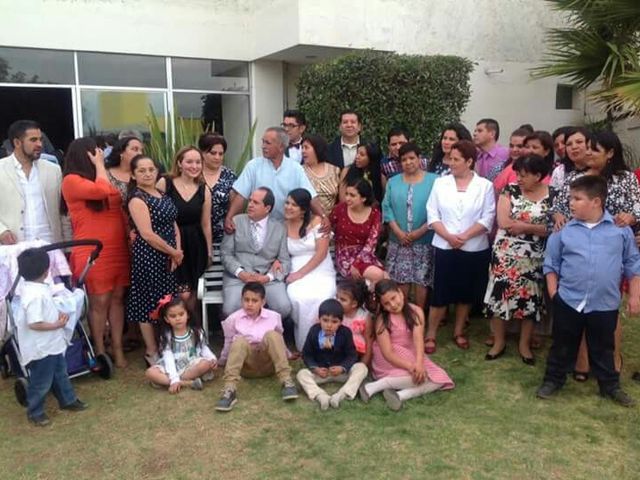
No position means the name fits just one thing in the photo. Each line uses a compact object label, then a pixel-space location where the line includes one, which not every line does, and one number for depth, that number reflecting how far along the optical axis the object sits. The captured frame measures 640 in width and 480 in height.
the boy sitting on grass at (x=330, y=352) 4.41
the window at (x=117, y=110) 11.14
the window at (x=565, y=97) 12.95
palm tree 7.02
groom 5.12
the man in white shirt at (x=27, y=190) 4.57
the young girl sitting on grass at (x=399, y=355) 4.23
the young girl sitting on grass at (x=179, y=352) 4.40
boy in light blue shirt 3.98
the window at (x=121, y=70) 10.87
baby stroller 3.98
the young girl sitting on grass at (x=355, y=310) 4.75
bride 5.07
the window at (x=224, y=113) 11.98
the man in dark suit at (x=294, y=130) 6.42
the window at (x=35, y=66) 10.26
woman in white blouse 4.95
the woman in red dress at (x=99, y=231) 4.54
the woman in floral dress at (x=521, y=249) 4.65
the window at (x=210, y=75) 11.67
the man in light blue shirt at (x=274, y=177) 5.43
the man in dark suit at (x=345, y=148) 6.09
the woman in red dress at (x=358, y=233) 5.27
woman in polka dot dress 4.56
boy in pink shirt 4.30
